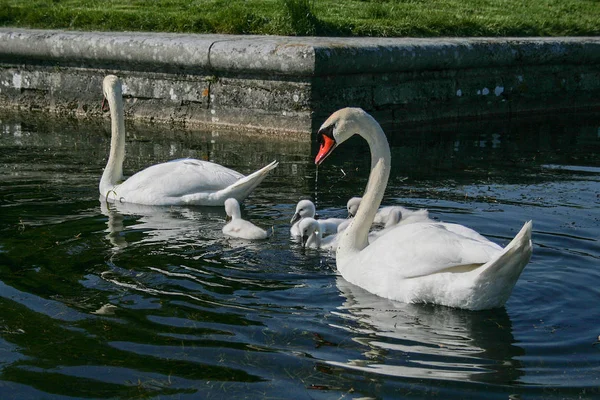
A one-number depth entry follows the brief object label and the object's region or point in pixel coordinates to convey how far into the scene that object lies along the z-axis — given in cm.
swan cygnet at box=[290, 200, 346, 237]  674
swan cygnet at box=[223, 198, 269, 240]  649
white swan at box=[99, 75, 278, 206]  765
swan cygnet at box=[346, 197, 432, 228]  659
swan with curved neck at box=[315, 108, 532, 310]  478
